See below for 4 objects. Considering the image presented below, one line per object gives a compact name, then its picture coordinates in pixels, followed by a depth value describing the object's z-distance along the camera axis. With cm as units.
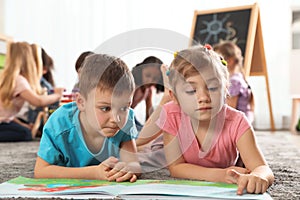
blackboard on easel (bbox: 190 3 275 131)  277
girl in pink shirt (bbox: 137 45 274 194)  94
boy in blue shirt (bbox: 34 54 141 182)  94
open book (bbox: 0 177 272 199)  76
